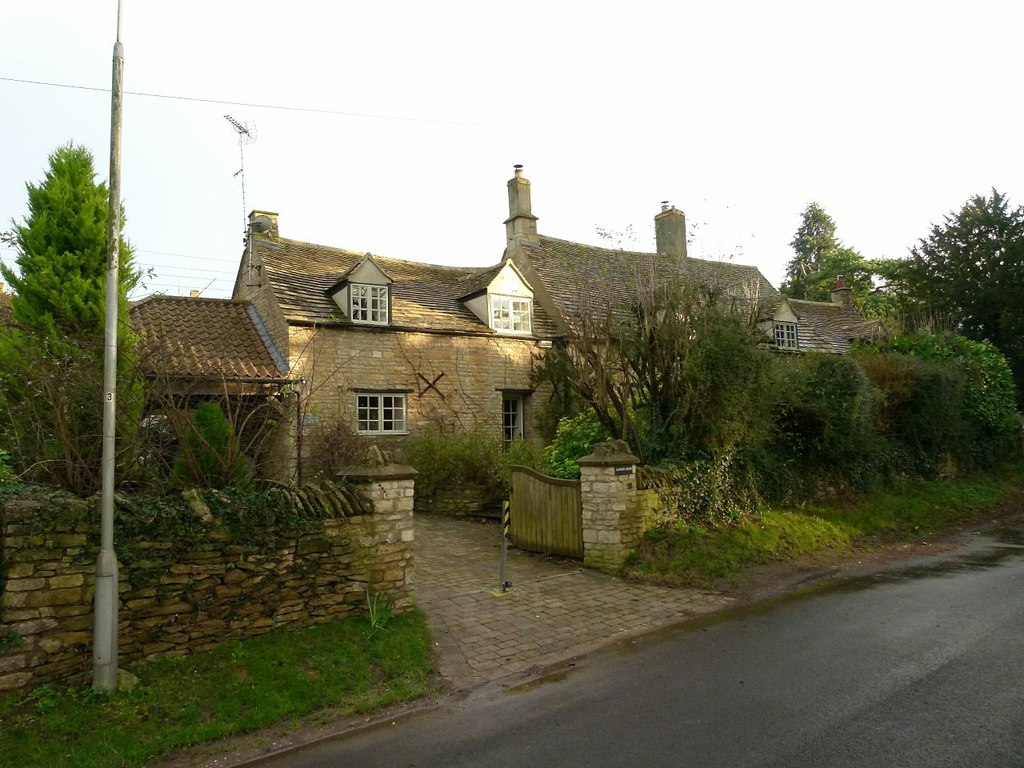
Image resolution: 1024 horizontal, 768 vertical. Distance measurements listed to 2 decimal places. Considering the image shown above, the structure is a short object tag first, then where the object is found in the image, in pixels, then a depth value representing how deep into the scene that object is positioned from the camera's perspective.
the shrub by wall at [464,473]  15.28
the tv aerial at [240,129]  20.18
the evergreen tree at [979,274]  25.23
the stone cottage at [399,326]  16.06
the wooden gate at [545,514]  11.16
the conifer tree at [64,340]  6.43
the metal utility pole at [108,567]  5.45
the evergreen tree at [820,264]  47.31
